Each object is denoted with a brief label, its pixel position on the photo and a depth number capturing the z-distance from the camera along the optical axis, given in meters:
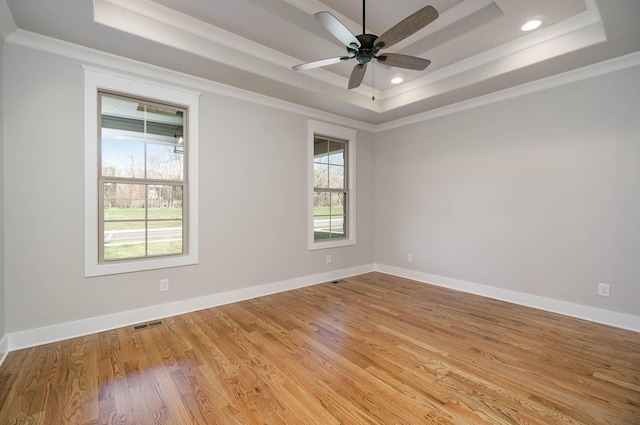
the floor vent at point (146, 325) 2.90
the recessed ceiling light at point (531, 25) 2.75
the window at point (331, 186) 4.59
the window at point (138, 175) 2.79
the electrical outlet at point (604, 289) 3.03
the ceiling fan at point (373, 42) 1.94
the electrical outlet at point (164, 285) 3.19
